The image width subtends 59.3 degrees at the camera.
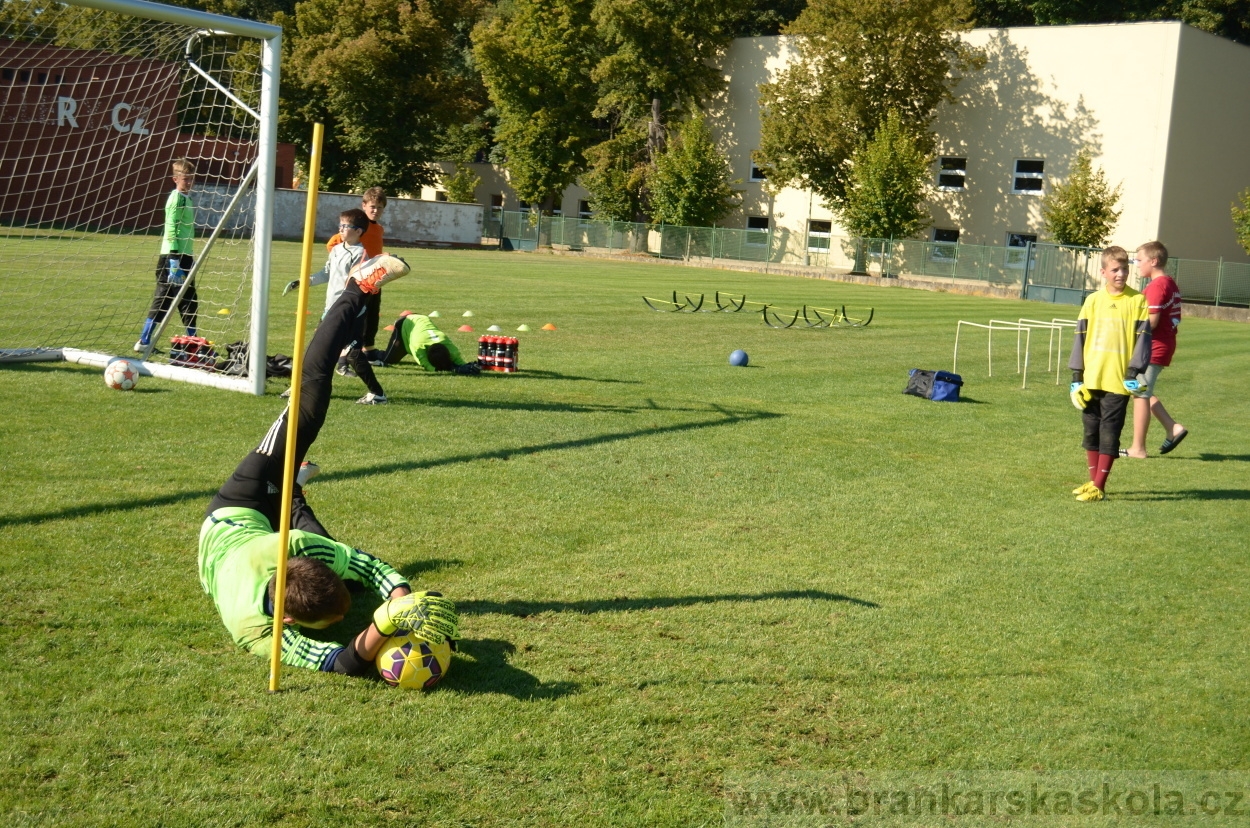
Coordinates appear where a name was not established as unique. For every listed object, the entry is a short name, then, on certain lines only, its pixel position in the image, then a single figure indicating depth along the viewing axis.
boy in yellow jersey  8.27
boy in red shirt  10.12
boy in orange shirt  10.73
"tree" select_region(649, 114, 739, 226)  49.09
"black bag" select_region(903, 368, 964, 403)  12.60
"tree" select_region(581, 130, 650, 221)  53.50
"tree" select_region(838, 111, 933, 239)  42.53
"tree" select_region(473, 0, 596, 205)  53.84
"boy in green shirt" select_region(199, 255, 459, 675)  4.35
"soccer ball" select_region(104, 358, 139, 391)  9.88
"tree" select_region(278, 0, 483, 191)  52.09
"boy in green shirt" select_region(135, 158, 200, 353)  11.72
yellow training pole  4.07
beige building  39.19
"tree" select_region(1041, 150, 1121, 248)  38.72
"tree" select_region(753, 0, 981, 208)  43.47
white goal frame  9.91
